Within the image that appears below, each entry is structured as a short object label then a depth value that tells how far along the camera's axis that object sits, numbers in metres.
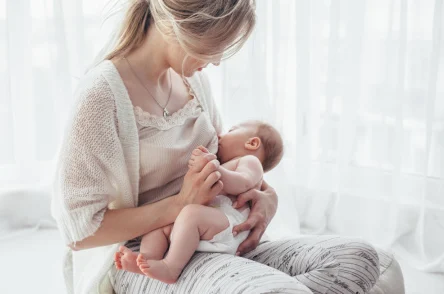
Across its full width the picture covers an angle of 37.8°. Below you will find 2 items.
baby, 1.42
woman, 1.46
